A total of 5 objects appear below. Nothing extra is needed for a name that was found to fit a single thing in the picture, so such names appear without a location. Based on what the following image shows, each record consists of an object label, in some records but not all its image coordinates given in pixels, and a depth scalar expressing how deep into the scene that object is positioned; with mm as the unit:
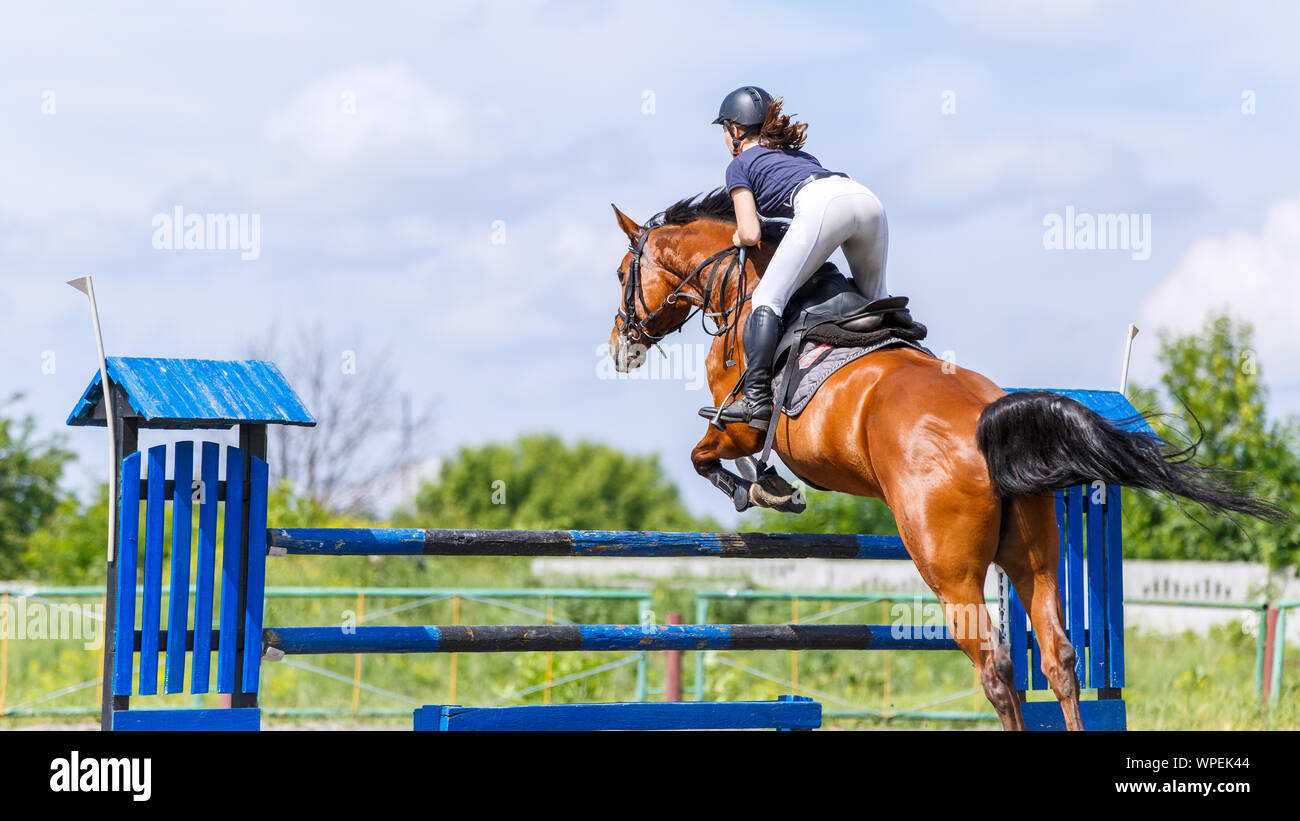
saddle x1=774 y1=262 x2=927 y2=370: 9187
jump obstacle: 8422
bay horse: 7699
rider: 9477
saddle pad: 9062
